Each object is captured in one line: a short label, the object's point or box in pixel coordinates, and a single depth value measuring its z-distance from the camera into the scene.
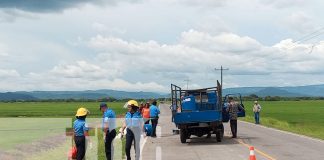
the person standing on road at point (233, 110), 23.33
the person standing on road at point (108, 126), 13.80
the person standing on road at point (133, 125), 13.80
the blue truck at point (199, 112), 21.03
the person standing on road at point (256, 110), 36.97
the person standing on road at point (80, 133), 11.87
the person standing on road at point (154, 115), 24.20
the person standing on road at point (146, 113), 24.38
